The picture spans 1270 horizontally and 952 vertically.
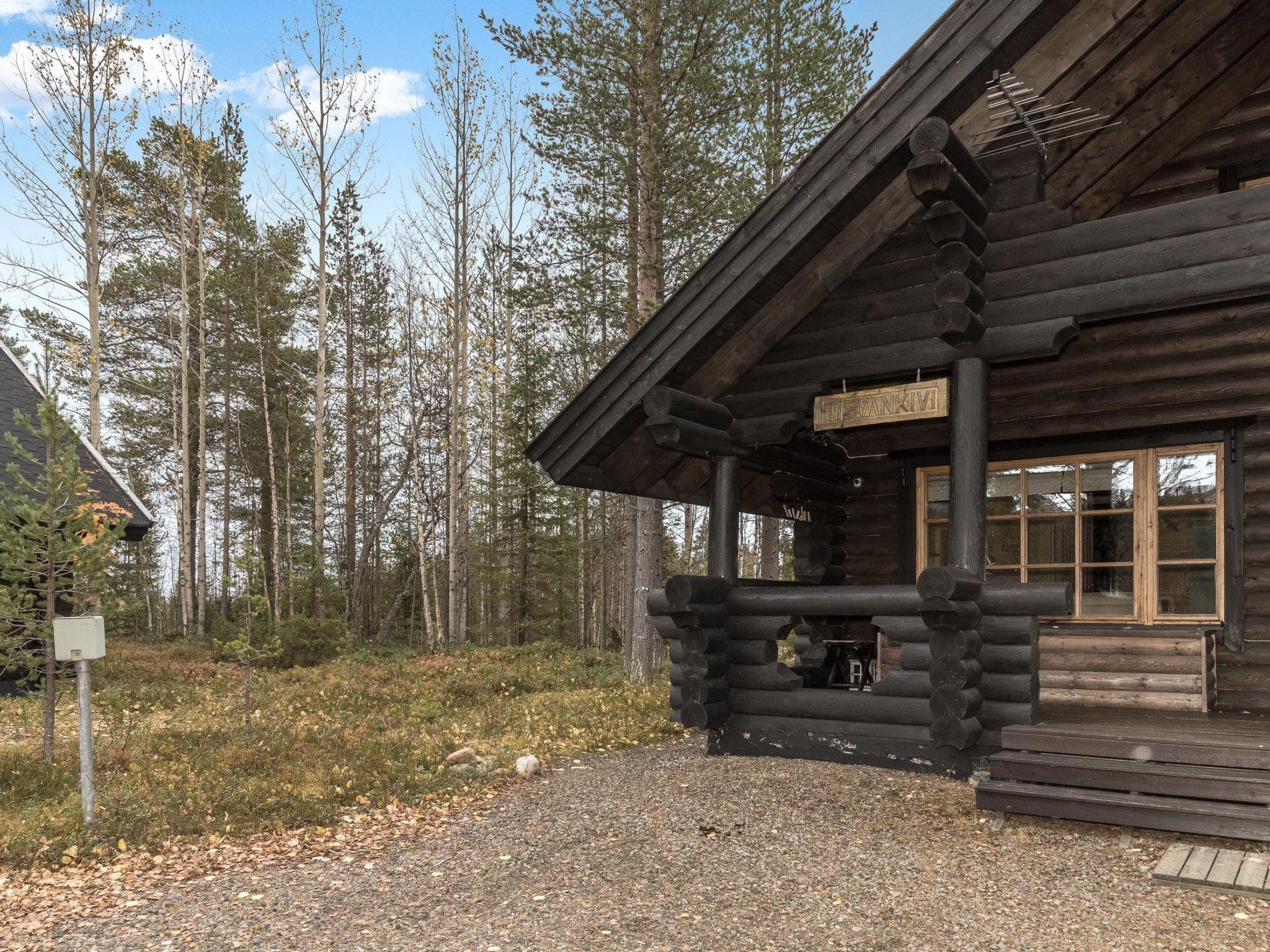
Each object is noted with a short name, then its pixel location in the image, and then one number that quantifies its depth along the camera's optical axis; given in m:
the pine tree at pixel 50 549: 7.05
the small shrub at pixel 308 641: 16.36
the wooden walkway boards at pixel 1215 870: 4.43
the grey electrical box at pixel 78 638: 6.16
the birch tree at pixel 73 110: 18.98
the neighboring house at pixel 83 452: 14.32
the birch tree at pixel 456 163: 21.75
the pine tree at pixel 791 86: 17.09
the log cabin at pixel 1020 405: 6.12
